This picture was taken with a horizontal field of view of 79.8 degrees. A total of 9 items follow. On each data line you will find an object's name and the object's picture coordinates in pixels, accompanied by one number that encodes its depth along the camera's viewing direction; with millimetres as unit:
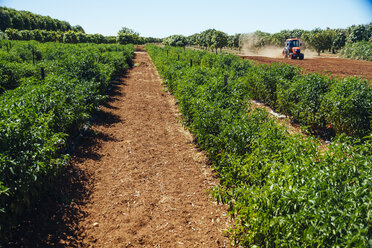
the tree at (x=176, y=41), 71106
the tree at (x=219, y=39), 52500
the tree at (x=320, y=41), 57444
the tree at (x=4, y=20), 77650
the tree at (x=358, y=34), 65100
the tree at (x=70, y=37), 70200
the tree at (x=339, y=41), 69050
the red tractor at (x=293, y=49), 33938
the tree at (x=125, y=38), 78438
